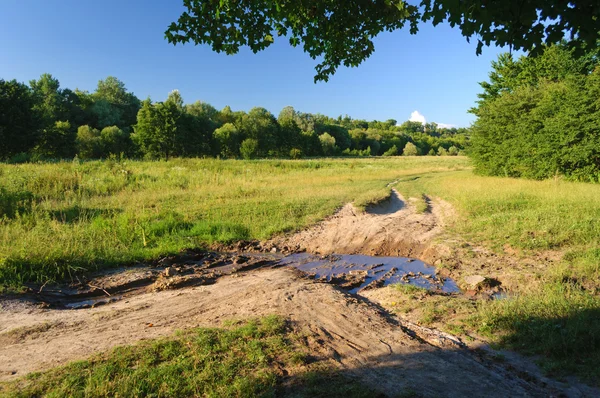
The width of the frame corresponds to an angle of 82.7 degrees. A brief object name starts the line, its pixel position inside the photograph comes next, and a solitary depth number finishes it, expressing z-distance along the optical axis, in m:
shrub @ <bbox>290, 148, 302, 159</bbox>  70.25
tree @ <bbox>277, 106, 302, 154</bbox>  74.12
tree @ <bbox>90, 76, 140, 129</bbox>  60.76
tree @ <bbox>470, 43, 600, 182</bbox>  18.73
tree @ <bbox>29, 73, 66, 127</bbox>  49.86
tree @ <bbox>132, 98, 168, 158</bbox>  45.84
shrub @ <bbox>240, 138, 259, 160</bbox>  63.09
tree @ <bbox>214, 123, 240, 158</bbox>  63.00
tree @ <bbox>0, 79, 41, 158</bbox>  34.62
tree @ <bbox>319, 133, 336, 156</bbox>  88.04
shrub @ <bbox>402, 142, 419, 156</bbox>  111.56
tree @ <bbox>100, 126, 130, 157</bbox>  48.44
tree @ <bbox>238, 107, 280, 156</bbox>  68.69
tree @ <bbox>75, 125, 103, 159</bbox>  45.75
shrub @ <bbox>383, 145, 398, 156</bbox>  112.37
